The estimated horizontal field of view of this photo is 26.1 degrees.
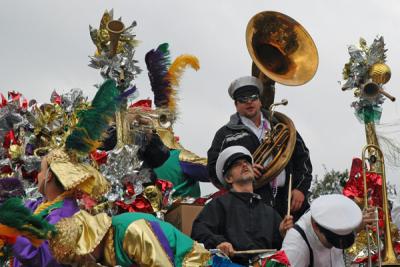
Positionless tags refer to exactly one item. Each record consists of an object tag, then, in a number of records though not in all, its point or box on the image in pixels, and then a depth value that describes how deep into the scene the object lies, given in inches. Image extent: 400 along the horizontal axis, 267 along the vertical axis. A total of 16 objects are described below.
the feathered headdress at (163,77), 371.2
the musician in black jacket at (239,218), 230.2
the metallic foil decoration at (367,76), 296.7
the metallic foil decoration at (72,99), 311.1
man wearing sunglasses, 275.6
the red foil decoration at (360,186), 279.4
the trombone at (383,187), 261.6
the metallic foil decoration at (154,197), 297.6
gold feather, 378.9
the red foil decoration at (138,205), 291.2
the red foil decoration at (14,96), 335.0
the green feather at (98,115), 203.8
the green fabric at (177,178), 373.4
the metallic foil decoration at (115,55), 331.0
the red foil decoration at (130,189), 300.0
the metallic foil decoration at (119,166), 301.0
